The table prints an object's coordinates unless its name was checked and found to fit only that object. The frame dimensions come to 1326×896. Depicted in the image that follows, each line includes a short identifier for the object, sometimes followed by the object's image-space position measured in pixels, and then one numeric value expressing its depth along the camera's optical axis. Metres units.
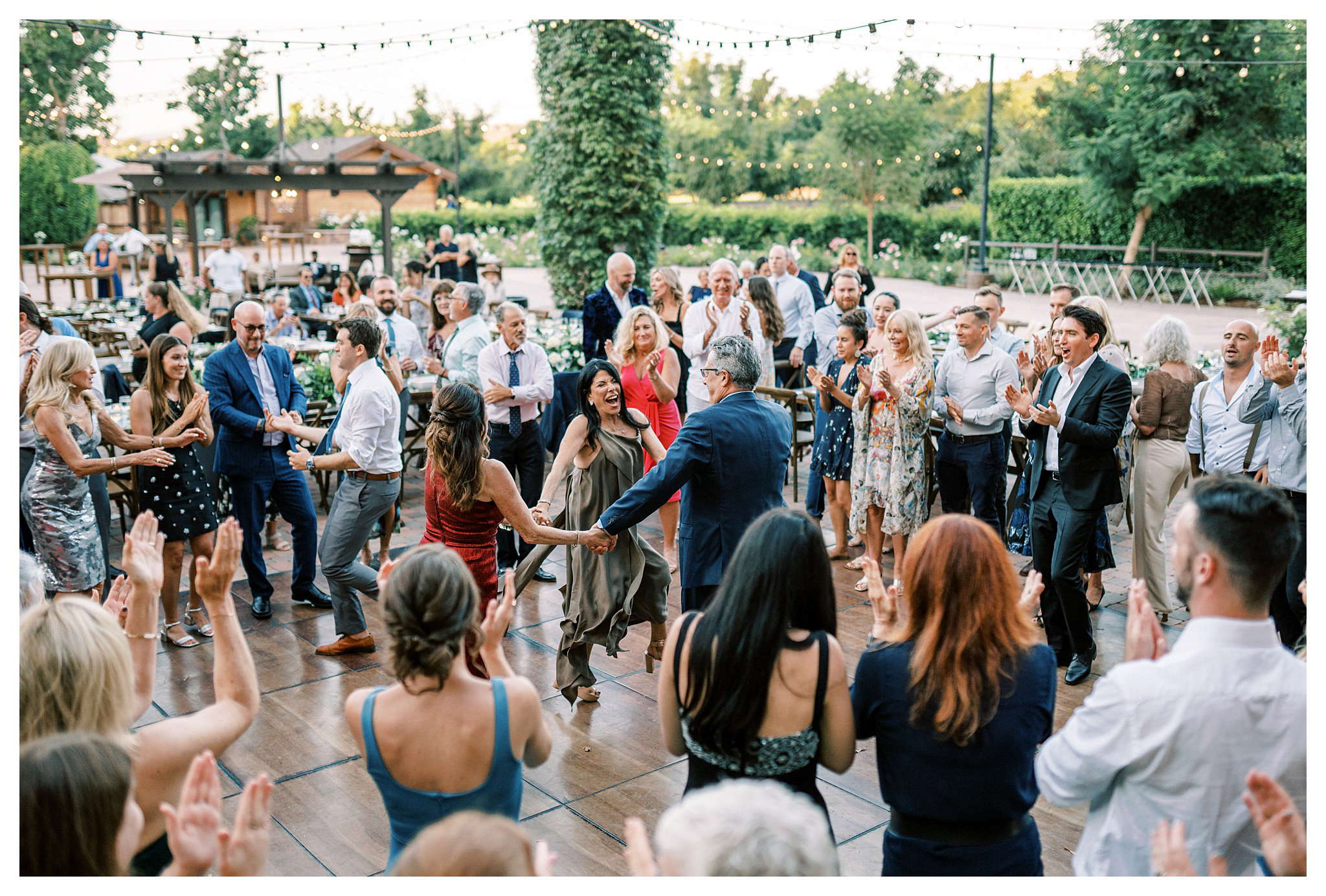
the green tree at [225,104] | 38.09
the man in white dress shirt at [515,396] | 6.21
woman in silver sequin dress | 4.63
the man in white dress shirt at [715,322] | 7.40
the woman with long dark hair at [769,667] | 2.34
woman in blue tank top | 2.25
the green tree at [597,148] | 16.14
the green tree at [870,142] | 26.41
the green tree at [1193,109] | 21.73
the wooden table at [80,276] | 18.30
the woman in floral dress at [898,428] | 5.80
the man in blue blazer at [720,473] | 3.94
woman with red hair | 2.27
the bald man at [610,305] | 7.81
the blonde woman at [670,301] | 7.87
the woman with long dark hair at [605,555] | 4.54
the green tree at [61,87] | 36.44
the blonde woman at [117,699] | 2.06
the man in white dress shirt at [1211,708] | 2.02
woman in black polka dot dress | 5.14
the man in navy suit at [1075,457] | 4.65
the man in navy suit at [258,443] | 5.55
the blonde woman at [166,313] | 6.96
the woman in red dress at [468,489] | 3.97
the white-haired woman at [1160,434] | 5.36
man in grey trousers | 5.04
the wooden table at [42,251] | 23.10
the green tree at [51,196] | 30.27
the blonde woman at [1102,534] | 5.25
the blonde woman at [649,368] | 5.89
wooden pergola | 16.47
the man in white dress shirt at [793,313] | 9.13
